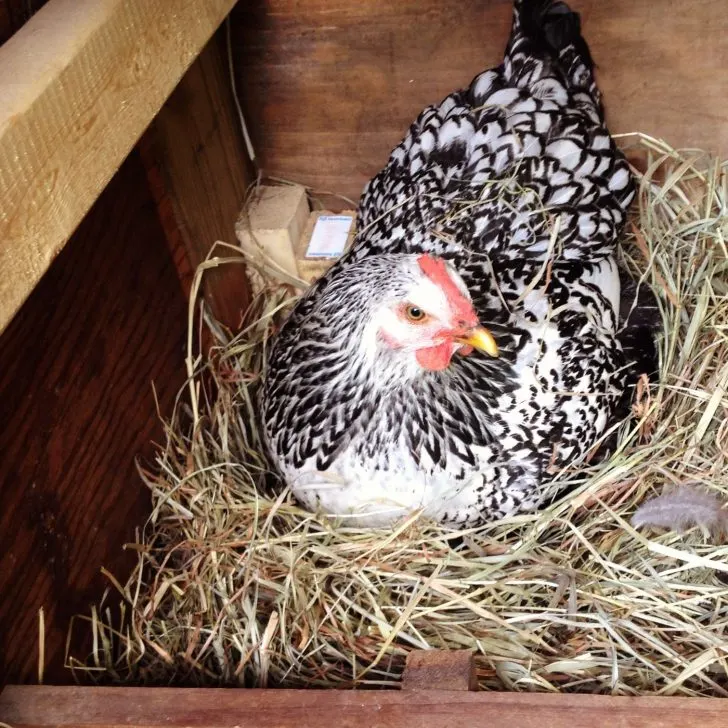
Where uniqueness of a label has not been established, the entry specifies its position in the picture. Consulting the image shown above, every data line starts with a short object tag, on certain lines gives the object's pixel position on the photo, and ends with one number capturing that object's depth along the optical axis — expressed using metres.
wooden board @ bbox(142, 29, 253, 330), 0.62
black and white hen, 0.57
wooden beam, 0.40
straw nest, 0.52
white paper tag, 0.74
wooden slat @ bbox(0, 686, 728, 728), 0.43
